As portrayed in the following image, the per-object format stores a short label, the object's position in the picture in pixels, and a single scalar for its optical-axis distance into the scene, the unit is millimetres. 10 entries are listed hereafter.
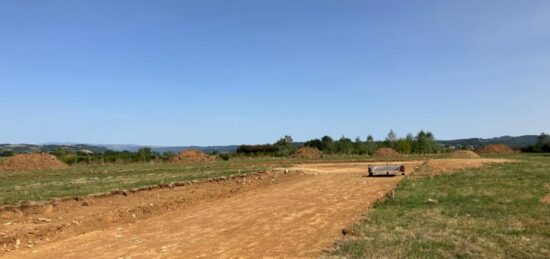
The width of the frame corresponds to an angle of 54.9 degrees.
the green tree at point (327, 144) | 73575
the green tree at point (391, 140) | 76119
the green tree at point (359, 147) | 68319
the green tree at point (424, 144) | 69375
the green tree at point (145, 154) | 53778
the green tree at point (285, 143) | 77544
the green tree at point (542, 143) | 64375
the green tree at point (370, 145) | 67612
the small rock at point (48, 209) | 14740
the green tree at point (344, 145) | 71644
